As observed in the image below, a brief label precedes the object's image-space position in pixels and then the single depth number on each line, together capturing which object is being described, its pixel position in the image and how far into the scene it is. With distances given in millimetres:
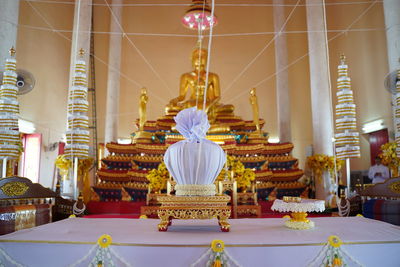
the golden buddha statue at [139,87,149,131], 8156
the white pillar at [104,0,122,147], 10898
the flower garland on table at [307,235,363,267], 2281
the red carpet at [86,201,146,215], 6328
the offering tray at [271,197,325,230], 2844
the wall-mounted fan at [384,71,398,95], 6217
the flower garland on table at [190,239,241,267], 2205
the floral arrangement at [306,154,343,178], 7020
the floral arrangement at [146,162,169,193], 5750
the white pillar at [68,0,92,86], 8227
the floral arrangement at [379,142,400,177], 6172
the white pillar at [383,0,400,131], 6746
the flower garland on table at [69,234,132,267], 2281
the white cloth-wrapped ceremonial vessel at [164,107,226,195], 2820
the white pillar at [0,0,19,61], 6086
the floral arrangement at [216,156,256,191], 5871
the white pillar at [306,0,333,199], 7527
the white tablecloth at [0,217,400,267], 2242
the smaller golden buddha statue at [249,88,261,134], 8227
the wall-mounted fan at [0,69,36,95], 6531
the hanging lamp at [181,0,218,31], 9367
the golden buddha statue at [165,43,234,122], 8570
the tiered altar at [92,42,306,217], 6555
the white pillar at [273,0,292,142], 11062
